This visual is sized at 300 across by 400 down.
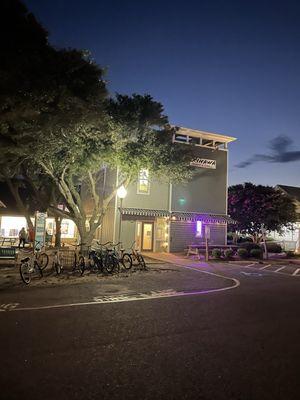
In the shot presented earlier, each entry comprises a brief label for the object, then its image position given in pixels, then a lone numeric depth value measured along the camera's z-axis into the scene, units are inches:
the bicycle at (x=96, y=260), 600.1
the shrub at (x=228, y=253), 942.4
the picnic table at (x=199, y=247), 972.6
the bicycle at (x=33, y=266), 479.9
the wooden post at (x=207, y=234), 899.0
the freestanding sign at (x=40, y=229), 703.7
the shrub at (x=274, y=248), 1229.7
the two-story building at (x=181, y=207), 1031.6
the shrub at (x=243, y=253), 982.4
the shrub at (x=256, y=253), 999.0
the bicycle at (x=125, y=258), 639.8
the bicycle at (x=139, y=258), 660.7
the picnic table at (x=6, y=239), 1056.8
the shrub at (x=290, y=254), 1095.5
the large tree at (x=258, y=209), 1370.6
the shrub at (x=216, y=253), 929.6
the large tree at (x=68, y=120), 471.5
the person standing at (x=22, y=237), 1021.2
